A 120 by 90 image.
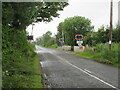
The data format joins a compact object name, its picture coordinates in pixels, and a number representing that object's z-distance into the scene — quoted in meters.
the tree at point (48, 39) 121.62
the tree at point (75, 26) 56.16
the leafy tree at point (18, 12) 7.23
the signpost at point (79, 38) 41.69
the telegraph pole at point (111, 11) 24.64
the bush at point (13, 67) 6.94
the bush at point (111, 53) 20.35
